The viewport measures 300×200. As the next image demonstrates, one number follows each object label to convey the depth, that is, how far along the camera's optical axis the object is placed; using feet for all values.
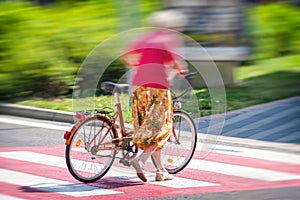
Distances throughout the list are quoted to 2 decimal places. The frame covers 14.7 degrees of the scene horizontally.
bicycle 37.58
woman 35.76
